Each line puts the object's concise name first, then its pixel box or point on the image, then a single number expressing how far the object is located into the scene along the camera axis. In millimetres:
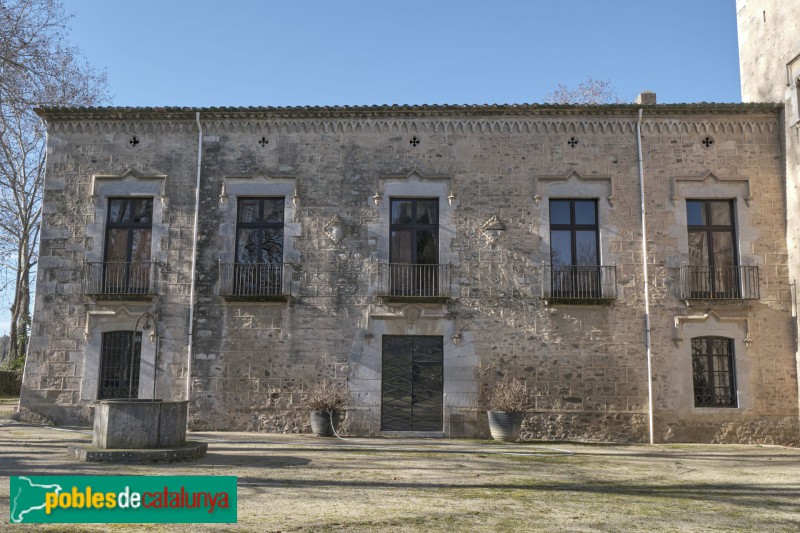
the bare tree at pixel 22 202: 24859
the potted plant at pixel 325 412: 14172
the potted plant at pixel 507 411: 13891
